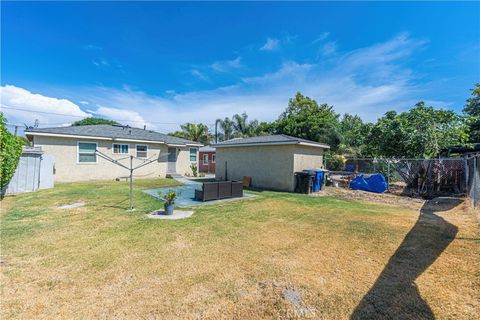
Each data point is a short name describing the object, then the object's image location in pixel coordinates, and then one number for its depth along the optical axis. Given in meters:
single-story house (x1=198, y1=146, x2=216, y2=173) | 26.24
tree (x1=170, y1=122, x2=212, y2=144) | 31.12
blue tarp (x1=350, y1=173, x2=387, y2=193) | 12.48
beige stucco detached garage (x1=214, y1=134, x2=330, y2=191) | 12.26
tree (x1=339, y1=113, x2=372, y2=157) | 19.41
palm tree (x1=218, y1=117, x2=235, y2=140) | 34.84
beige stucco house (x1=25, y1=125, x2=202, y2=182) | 13.17
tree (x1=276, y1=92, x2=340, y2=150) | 27.55
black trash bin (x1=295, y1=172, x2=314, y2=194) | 11.77
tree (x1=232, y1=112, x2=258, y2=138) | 34.06
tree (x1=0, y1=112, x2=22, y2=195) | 7.51
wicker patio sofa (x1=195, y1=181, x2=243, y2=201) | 8.89
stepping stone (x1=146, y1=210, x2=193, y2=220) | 6.38
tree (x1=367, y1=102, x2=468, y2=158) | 14.61
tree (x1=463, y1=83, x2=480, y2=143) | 19.42
